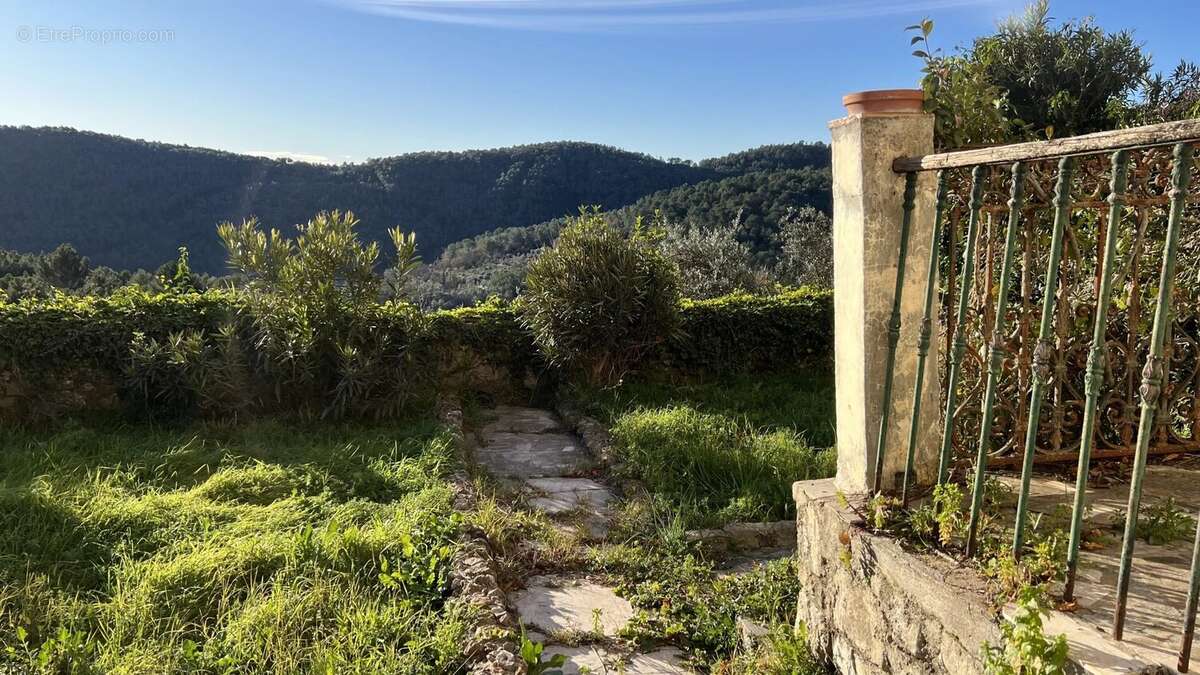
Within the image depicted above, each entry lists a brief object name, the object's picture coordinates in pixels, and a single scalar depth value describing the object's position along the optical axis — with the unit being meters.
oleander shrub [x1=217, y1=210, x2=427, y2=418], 6.27
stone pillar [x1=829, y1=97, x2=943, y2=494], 2.25
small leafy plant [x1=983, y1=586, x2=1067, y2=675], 1.45
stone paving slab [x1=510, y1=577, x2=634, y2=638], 3.07
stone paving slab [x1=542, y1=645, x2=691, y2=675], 2.72
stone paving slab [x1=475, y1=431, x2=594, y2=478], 5.45
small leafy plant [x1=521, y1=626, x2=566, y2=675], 2.36
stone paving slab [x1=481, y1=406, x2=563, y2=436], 6.82
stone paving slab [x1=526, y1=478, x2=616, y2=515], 4.61
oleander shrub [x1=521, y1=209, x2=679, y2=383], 7.44
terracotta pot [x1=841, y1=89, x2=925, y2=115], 2.22
